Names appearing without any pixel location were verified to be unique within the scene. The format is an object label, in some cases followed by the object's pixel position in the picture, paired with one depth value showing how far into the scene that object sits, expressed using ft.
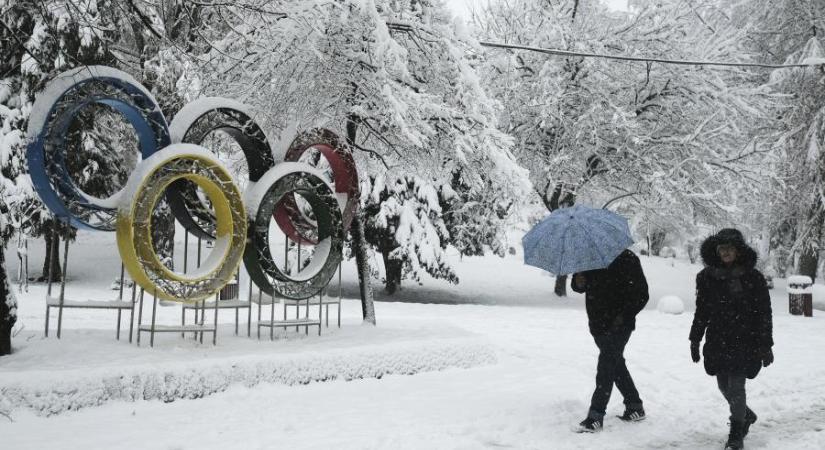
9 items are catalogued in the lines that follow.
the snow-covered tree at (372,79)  32.58
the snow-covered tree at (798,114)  68.64
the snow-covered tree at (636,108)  66.54
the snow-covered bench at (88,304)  25.79
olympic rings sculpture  25.35
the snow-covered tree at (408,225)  65.77
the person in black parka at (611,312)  20.33
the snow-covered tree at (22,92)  53.42
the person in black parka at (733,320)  18.60
